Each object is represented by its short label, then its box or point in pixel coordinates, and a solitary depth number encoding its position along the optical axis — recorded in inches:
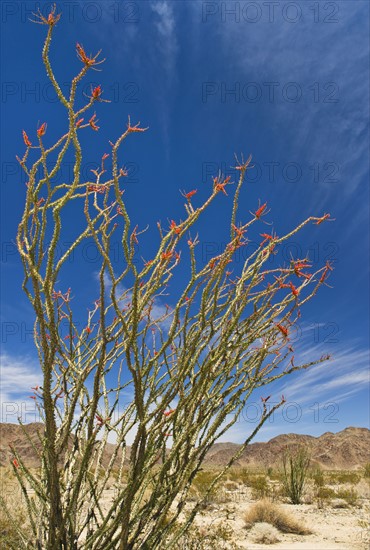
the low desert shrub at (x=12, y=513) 103.7
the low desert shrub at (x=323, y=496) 490.6
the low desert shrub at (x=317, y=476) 613.9
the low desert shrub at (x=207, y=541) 209.9
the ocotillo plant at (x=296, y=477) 511.2
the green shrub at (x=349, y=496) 505.5
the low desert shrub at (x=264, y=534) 321.1
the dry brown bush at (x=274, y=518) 351.3
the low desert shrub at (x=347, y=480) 779.4
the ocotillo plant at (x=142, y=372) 66.7
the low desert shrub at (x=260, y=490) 523.8
